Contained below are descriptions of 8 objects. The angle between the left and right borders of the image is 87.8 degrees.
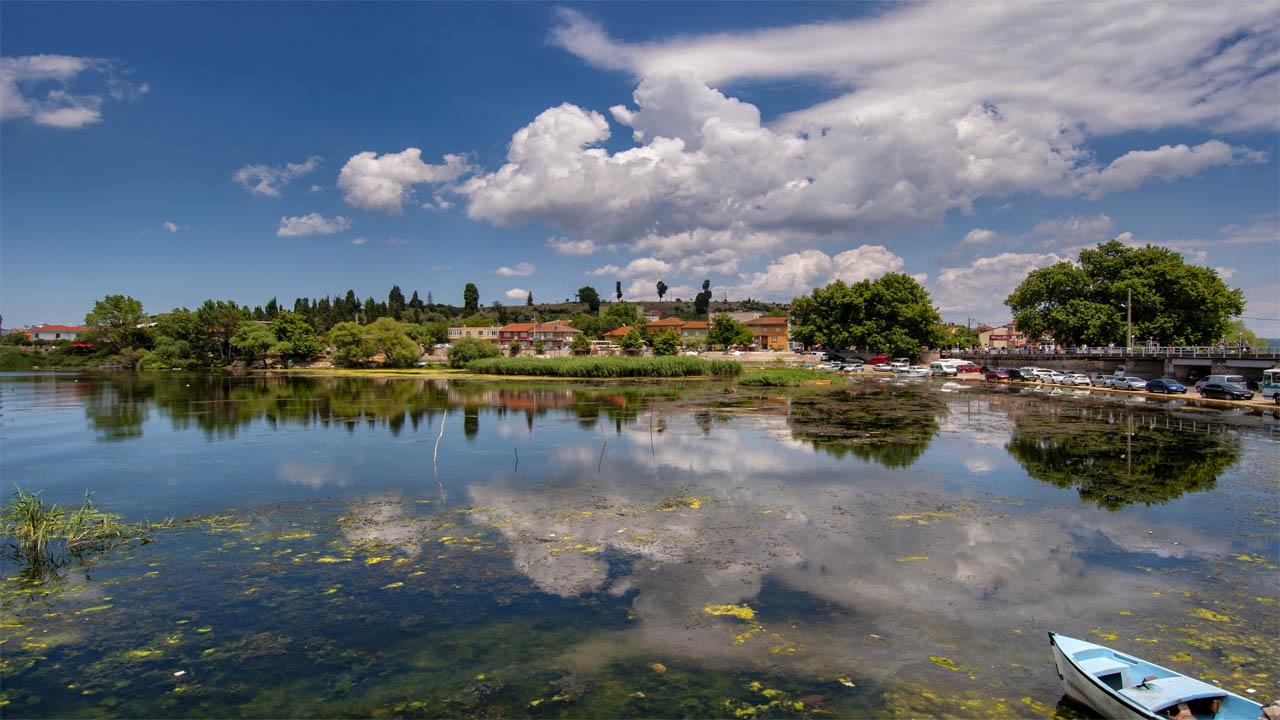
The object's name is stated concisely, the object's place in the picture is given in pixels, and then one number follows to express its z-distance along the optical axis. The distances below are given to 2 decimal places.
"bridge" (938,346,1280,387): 49.31
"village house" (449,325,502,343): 146.38
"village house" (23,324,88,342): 138.50
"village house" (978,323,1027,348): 159.12
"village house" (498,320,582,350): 136.00
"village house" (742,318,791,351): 127.25
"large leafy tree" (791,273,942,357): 79.00
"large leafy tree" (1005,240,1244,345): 61.44
